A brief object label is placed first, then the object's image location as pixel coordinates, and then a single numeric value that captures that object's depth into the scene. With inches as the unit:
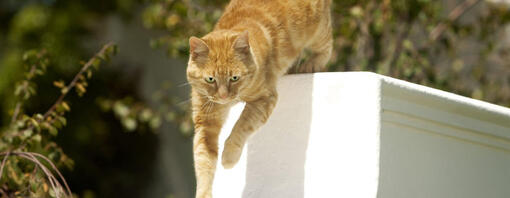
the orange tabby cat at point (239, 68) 116.5
